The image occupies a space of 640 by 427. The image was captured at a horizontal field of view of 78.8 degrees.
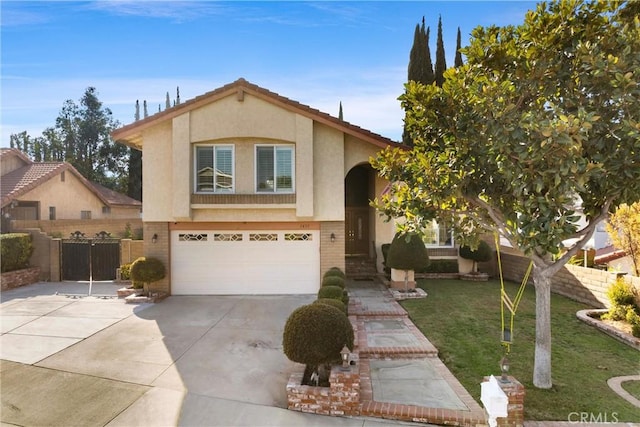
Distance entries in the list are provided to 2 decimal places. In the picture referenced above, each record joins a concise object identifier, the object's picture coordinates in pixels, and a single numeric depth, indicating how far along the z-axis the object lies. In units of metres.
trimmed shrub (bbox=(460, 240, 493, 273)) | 17.33
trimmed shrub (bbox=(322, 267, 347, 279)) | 12.34
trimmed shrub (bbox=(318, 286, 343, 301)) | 9.45
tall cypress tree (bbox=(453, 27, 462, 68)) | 31.62
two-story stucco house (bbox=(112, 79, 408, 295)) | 13.65
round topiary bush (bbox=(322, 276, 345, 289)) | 10.87
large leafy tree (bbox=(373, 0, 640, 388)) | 5.89
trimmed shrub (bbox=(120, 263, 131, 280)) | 16.59
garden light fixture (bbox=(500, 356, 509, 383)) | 5.65
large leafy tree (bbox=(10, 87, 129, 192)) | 42.66
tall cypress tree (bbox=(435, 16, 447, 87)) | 30.25
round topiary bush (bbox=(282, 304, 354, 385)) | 6.37
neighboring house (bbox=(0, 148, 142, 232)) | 22.25
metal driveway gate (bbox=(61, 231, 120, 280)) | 16.88
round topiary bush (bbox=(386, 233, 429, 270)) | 14.22
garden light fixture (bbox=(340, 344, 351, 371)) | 6.27
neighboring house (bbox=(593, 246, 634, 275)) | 16.58
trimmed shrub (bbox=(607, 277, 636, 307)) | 10.52
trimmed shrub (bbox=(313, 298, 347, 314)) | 7.70
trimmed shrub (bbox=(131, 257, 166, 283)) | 13.56
